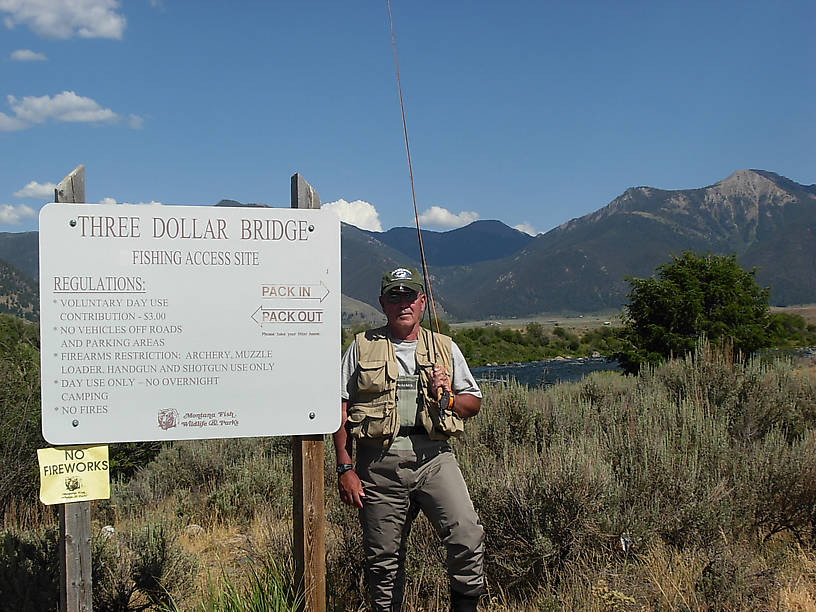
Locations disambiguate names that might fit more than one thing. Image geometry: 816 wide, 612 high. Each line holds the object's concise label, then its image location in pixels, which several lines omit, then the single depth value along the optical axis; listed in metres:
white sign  2.84
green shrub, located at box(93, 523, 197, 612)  3.95
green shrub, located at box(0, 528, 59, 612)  3.67
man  3.40
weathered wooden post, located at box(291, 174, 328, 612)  3.17
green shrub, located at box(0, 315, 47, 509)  5.77
